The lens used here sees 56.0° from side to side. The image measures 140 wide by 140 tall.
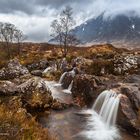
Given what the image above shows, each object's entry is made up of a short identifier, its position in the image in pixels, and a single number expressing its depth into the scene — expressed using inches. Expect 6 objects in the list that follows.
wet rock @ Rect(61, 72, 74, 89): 775.7
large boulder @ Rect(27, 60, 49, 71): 1126.2
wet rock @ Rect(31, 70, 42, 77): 1009.8
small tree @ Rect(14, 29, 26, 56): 1794.9
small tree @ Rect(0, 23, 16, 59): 1705.7
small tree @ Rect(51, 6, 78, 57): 1373.7
